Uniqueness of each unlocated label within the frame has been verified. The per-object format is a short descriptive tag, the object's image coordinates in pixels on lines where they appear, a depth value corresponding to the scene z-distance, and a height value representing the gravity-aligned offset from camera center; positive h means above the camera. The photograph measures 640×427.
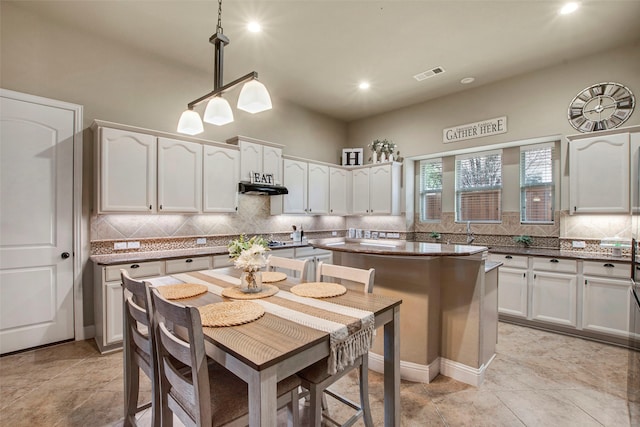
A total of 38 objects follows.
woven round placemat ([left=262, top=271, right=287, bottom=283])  2.17 -0.49
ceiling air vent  3.95 +1.94
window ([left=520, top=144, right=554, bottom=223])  4.07 +0.43
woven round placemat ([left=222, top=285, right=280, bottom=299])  1.75 -0.50
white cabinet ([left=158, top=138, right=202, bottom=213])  3.41 +0.44
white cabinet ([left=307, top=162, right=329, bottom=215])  5.08 +0.42
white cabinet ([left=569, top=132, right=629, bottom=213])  3.18 +0.45
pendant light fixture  1.93 +0.77
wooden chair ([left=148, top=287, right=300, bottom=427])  1.12 -0.79
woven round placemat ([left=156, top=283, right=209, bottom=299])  1.75 -0.49
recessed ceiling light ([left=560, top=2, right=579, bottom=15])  2.74 +1.95
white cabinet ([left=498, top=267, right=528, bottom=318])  3.61 -0.98
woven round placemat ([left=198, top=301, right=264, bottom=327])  1.33 -0.49
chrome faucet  4.59 -0.34
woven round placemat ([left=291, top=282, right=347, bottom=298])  1.78 -0.49
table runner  1.30 -0.51
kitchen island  2.38 -0.78
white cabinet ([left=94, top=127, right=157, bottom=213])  3.01 +0.45
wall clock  3.34 +1.26
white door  2.80 -0.12
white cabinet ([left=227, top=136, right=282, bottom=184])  4.18 +0.82
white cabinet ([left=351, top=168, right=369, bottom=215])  5.51 +0.42
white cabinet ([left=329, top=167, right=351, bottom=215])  5.45 +0.42
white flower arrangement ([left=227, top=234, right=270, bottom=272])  1.75 -0.25
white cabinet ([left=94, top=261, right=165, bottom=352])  2.82 -0.88
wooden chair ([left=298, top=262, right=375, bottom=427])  1.45 -0.86
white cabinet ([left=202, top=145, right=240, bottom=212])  3.79 +0.46
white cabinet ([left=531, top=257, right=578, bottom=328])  3.29 -0.90
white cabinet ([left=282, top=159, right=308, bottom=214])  4.73 +0.44
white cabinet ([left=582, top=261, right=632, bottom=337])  3.00 -0.89
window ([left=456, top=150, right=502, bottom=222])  4.55 +0.43
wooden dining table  1.04 -0.53
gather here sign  4.24 +1.27
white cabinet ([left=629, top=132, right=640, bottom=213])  2.99 +0.52
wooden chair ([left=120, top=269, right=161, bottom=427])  1.48 -0.80
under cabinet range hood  4.06 +0.34
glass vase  1.83 -0.43
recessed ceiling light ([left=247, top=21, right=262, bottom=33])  3.06 +1.97
